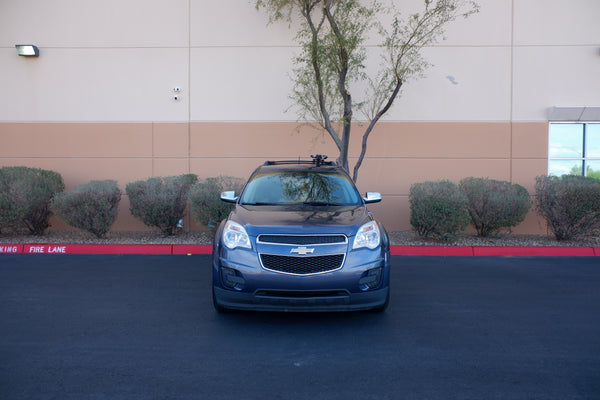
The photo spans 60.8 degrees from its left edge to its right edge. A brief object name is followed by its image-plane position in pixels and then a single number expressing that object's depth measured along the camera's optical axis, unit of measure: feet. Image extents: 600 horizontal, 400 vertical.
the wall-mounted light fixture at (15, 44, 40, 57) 40.14
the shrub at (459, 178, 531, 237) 33.94
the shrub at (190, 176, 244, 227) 33.50
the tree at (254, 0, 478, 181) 34.24
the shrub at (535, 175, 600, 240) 33.12
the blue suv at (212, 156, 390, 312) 16.52
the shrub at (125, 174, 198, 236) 34.40
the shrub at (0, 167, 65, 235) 33.81
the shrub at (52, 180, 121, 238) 33.55
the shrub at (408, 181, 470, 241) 33.09
